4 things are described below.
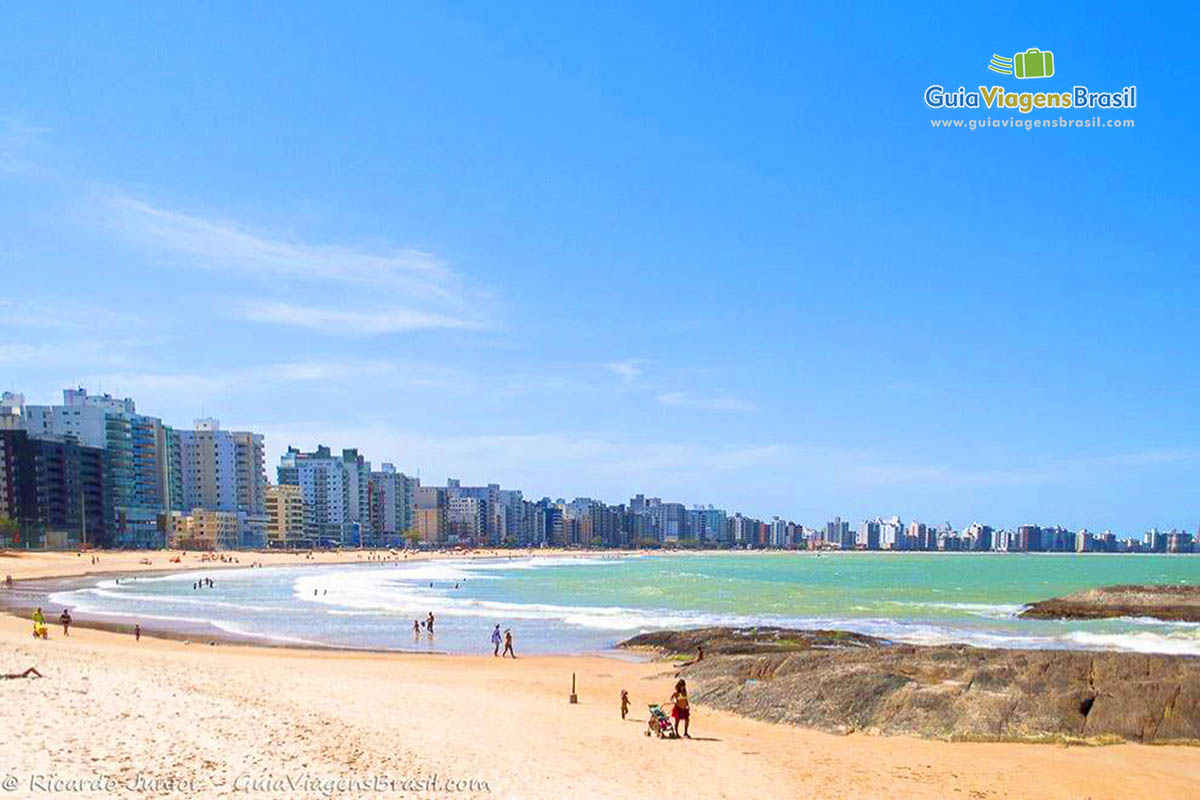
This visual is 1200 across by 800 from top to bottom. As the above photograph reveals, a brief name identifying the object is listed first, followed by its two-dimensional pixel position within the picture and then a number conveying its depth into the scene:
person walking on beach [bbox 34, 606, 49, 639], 30.30
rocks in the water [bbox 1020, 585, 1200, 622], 47.25
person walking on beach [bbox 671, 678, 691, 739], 18.42
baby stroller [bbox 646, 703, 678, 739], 18.23
